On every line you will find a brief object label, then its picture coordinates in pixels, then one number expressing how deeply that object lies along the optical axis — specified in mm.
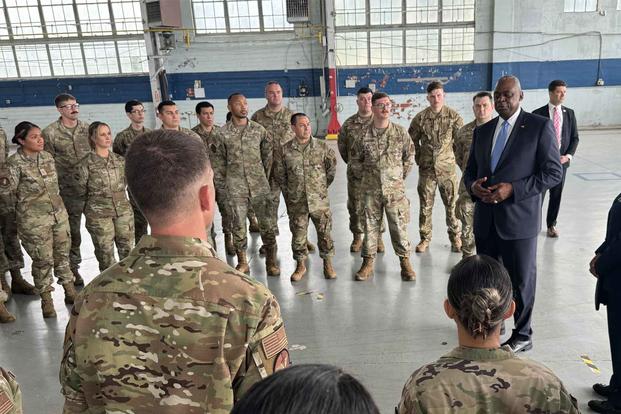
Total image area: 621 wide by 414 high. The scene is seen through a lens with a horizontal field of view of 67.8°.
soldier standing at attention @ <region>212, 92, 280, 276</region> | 4219
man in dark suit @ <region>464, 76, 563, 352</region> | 2633
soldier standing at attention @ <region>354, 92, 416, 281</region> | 3924
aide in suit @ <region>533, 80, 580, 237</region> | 4469
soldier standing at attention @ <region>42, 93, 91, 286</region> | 4391
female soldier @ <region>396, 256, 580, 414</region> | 1189
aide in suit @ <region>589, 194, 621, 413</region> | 2133
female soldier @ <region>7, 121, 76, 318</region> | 3578
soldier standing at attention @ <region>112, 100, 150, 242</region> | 4398
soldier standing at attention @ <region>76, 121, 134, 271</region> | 3836
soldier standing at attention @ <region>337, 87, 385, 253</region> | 4125
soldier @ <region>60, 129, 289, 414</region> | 1049
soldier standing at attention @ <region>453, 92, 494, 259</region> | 3943
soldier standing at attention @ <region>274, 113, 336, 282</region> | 4066
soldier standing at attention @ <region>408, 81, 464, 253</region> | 4504
